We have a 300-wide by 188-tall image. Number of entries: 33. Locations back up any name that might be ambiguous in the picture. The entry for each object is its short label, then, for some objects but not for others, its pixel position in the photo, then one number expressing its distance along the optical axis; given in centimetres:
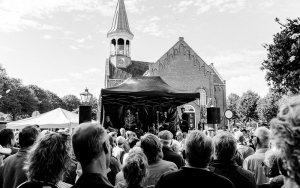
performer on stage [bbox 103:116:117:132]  1623
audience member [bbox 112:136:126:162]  634
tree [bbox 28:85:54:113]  7706
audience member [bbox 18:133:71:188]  208
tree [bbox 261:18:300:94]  2219
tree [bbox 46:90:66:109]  9362
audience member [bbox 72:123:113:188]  204
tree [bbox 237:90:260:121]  5522
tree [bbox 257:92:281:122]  4724
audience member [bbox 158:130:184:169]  492
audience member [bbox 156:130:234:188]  245
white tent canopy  1509
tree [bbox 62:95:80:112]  10562
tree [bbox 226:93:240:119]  7391
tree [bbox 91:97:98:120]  6395
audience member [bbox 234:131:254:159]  584
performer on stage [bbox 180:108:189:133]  1875
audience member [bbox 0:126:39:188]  313
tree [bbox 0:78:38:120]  5090
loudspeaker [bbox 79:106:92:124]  1116
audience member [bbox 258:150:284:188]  298
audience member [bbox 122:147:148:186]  286
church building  3562
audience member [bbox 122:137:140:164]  660
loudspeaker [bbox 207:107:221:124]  1423
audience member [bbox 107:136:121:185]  432
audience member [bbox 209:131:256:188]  321
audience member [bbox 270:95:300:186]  124
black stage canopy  1312
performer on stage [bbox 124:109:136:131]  1634
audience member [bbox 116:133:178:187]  378
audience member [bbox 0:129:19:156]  485
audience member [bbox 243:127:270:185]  451
